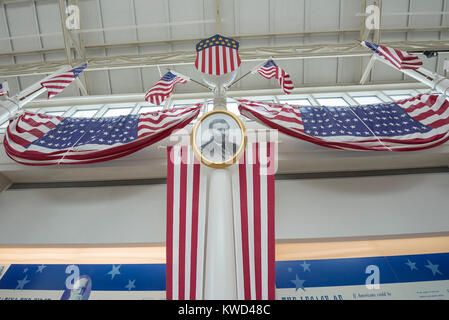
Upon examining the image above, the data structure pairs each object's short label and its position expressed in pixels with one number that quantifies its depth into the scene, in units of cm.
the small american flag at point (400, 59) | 457
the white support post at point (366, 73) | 700
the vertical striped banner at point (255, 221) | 279
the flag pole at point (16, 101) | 477
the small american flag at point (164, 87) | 470
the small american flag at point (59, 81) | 481
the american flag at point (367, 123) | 413
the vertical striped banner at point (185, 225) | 281
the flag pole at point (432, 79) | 507
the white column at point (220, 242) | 254
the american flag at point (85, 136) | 418
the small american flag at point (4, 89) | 490
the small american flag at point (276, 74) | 486
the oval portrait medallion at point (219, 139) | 318
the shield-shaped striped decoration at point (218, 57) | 388
